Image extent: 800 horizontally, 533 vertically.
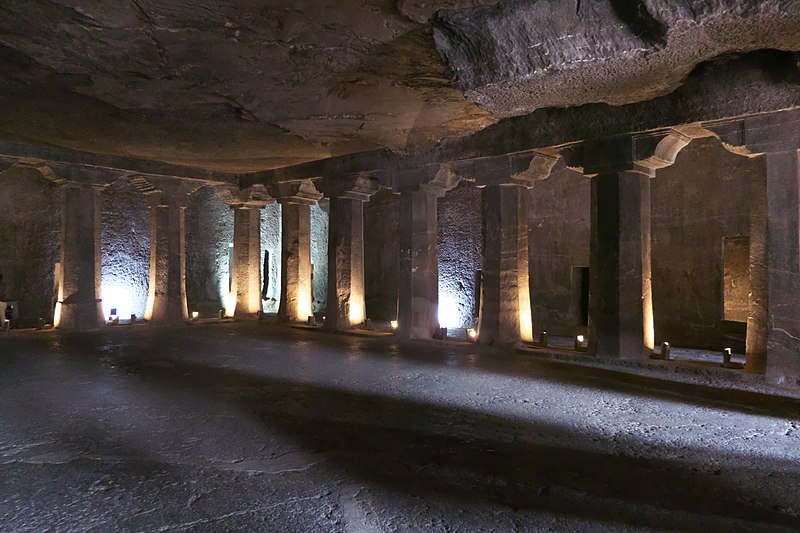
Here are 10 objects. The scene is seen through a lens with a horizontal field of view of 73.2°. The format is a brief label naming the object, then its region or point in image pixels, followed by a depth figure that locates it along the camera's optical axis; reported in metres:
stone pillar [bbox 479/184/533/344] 8.59
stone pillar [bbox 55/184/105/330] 10.68
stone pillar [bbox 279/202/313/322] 12.05
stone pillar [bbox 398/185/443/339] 9.68
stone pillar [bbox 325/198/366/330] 10.75
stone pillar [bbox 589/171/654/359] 7.21
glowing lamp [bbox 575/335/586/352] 8.04
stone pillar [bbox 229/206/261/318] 13.20
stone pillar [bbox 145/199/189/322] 12.11
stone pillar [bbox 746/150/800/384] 5.97
